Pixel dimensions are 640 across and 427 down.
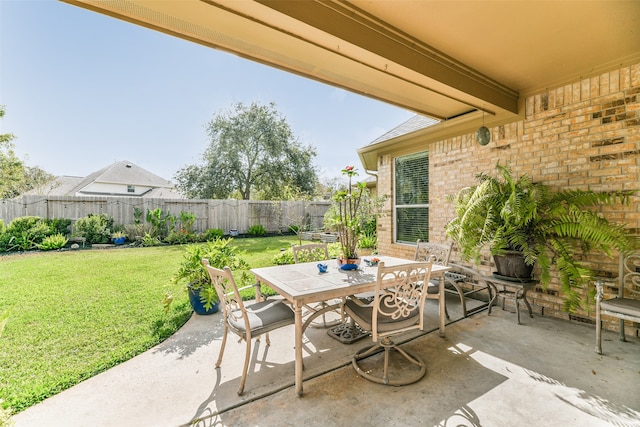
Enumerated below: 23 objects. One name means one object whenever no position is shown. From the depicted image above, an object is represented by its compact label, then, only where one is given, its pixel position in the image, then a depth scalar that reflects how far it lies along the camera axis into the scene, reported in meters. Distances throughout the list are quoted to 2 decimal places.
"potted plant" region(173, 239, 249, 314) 3.56
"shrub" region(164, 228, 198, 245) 9.73
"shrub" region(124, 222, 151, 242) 9.70
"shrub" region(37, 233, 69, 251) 8.06
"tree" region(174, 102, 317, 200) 15.16
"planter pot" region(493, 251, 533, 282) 3.40
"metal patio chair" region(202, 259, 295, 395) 2.13
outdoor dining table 2.12
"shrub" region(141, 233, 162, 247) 9.16
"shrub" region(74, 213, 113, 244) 9.05
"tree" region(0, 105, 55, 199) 10.01
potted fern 2.92
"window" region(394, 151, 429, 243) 5.21
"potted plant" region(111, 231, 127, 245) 9.26
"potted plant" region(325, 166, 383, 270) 2.90
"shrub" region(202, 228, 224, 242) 10.55
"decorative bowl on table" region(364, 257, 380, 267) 3.27
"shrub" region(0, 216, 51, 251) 7.82
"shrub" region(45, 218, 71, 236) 8.74
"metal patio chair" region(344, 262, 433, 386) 2.19
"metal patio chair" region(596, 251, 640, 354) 2.44
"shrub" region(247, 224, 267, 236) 12.41
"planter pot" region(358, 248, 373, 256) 6.69
